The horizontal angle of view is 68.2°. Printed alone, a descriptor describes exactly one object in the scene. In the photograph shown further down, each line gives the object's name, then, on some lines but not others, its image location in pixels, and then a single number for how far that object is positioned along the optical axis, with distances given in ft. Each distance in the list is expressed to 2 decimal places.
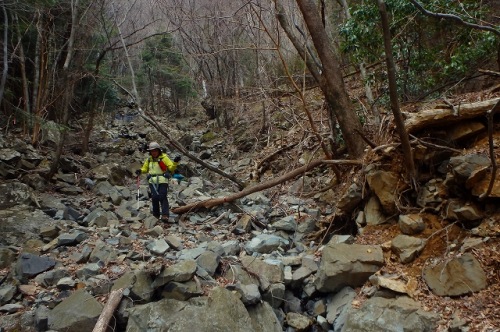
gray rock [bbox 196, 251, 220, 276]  16.31
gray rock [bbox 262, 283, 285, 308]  15.35
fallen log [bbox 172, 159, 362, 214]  24.63
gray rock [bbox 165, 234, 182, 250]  19.34
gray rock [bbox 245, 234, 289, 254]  19.11
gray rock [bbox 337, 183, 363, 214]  19.03
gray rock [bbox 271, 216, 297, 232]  21.66
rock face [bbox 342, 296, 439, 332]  11.96
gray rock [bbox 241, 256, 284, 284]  16.02
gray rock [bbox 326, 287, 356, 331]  13.71
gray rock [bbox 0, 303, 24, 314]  13.83
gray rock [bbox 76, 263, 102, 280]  15.82
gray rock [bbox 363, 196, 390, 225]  17.71
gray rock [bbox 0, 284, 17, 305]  14.34
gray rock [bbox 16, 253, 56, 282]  15.83
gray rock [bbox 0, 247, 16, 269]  17.21
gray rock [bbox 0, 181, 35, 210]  25.30
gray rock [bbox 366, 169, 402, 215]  17.35
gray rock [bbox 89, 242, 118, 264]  17.35
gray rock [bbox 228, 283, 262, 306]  14.34
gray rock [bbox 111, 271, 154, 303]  14.11
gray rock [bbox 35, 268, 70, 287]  15.52
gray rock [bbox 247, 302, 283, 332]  13.78
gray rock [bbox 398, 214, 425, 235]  15.53
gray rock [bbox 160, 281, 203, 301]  14.21
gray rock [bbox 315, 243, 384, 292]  14.78
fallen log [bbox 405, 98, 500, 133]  15.58
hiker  24.20
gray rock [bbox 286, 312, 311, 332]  14.44
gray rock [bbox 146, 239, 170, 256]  18.40
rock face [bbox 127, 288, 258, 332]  12.74
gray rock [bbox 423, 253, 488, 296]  12.47
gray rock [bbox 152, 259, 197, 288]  14.39
